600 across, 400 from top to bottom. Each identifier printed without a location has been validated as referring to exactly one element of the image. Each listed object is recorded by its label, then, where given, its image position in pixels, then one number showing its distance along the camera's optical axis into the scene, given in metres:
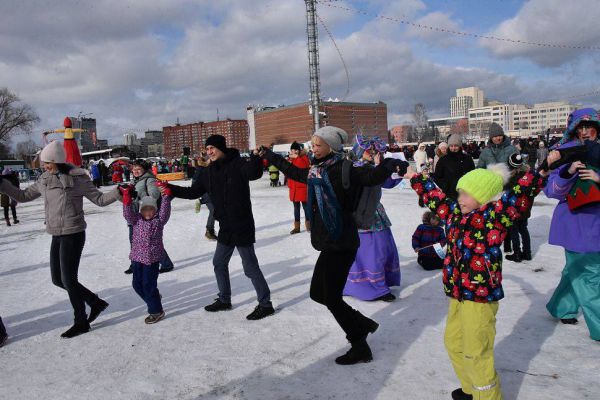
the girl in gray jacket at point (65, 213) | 3.98
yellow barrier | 26.32
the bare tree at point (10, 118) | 59.65
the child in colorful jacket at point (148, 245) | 4.16
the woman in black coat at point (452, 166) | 6.36
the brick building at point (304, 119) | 119.62
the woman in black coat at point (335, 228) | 3.12
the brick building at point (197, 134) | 142.75
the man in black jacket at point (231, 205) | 4.18
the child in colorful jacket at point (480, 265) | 2.49
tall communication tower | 37.44
